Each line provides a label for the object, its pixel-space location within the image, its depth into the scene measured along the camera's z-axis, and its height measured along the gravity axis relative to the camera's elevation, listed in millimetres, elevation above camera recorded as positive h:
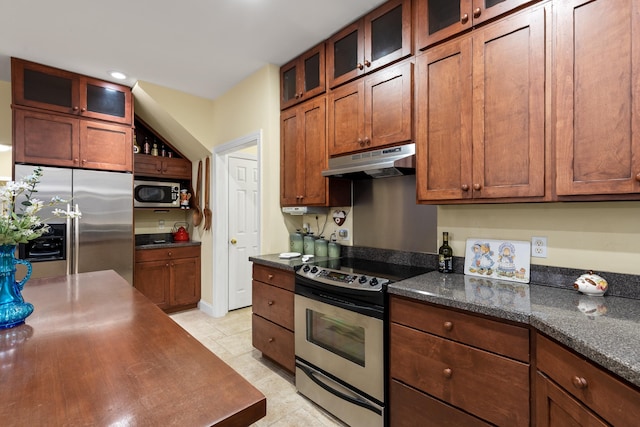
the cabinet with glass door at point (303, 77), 2625 +1240
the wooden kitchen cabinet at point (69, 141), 2893 +726
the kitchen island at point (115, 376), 687 -458
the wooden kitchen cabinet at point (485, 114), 1499 +536
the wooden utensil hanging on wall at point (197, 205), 4168 +94
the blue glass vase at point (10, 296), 1221 -355
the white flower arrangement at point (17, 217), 1258 -22
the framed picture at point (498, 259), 1771 -291
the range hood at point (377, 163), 1974 +336
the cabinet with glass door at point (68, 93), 2895 +1232
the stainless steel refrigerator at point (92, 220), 2971 -82
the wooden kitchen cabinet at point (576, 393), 879 -590
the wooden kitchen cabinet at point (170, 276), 3719 -823
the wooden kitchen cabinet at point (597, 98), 1243 +495
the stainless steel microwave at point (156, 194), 3840 +231
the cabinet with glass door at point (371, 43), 2037 +1250
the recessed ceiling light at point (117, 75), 3139 +1442
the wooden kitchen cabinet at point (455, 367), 1295 -741
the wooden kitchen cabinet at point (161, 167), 3852 +594
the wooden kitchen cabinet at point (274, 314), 2400 -861
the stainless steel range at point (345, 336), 1751 -806
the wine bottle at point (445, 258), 2012 -306
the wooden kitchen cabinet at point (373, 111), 2023 +733
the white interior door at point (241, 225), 4031 -174
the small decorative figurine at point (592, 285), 1468 -357
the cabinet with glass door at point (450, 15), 1618 +1124
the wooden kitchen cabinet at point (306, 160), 2582 +467
